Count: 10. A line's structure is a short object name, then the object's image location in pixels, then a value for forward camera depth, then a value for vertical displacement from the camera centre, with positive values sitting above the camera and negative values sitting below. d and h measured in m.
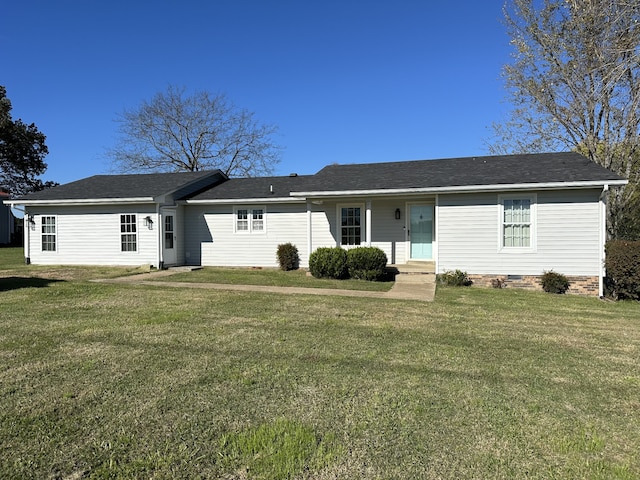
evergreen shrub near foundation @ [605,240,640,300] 9.94 -0.97
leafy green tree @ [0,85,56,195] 34.09 +6.51
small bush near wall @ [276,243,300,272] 15.43 -1.05
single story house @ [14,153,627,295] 11.55 +0.43
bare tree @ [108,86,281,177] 33.62 +7.11
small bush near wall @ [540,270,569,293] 11.33 -1.52
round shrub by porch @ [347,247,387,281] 12.68 -1.07
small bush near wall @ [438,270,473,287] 12.06 -1.50
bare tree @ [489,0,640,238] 15.99 +6.48
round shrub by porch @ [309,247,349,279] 13.03 -1.10
